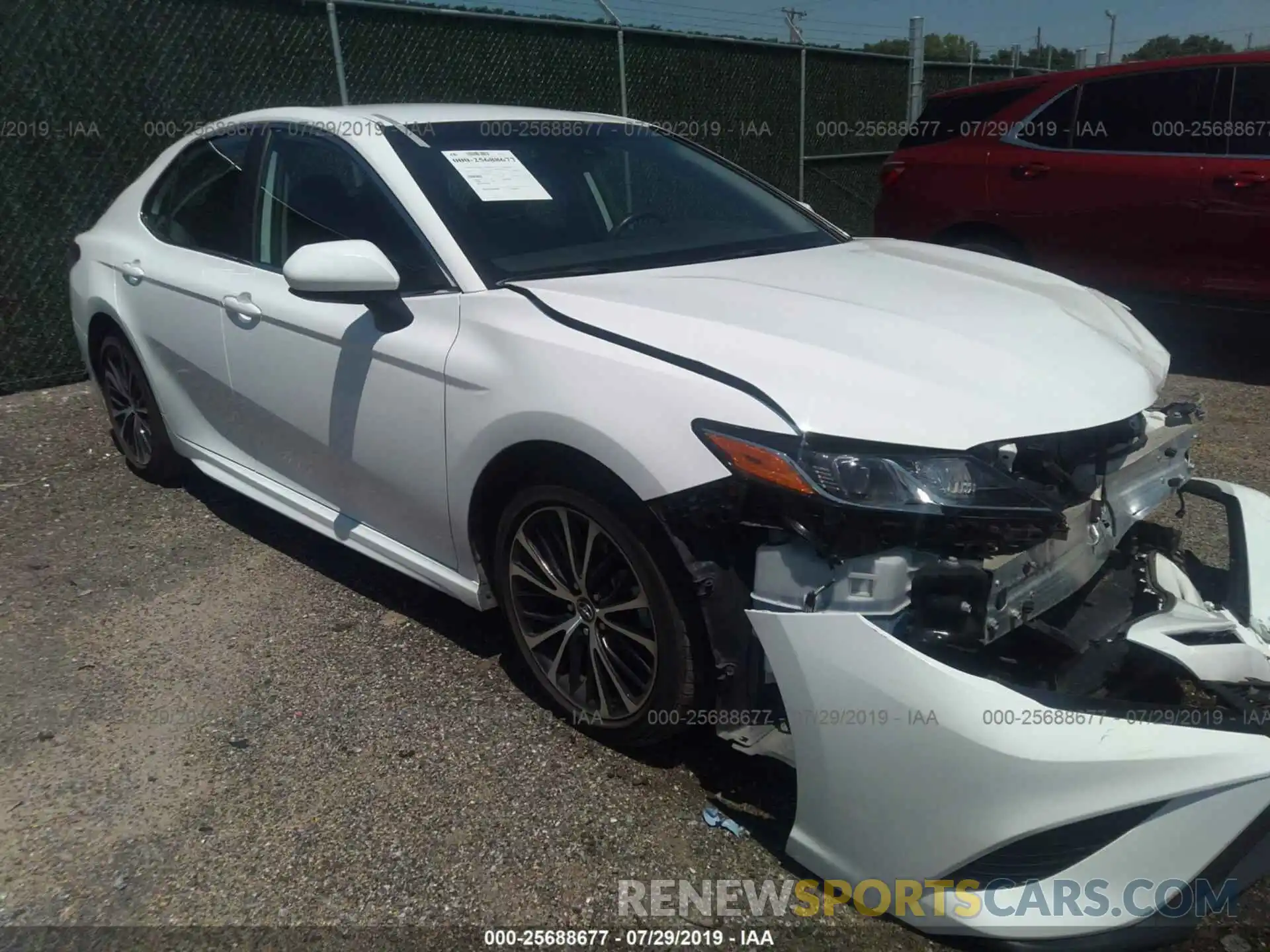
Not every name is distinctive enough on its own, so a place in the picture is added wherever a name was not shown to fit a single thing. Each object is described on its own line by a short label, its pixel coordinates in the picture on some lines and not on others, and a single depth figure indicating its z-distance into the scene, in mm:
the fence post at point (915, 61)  11727
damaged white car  1876
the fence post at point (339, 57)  7117
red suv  5695
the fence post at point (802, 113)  10656
